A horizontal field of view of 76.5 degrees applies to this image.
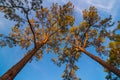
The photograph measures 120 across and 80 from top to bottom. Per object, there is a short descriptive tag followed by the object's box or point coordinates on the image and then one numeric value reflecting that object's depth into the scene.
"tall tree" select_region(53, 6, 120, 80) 8.35
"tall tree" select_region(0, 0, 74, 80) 6.13
